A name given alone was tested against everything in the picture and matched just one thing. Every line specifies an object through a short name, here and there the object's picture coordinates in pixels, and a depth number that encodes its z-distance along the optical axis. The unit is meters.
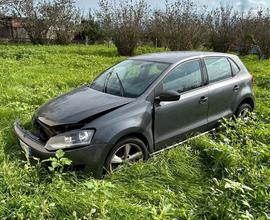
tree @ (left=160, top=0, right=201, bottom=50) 12.24
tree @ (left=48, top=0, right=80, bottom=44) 16.92
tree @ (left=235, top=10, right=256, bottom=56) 13.80
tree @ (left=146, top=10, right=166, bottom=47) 13.30
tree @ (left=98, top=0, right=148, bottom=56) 12.60
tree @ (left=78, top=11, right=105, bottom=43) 19.30
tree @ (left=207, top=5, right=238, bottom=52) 13.87
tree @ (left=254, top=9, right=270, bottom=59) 13.09
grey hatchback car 2.69
